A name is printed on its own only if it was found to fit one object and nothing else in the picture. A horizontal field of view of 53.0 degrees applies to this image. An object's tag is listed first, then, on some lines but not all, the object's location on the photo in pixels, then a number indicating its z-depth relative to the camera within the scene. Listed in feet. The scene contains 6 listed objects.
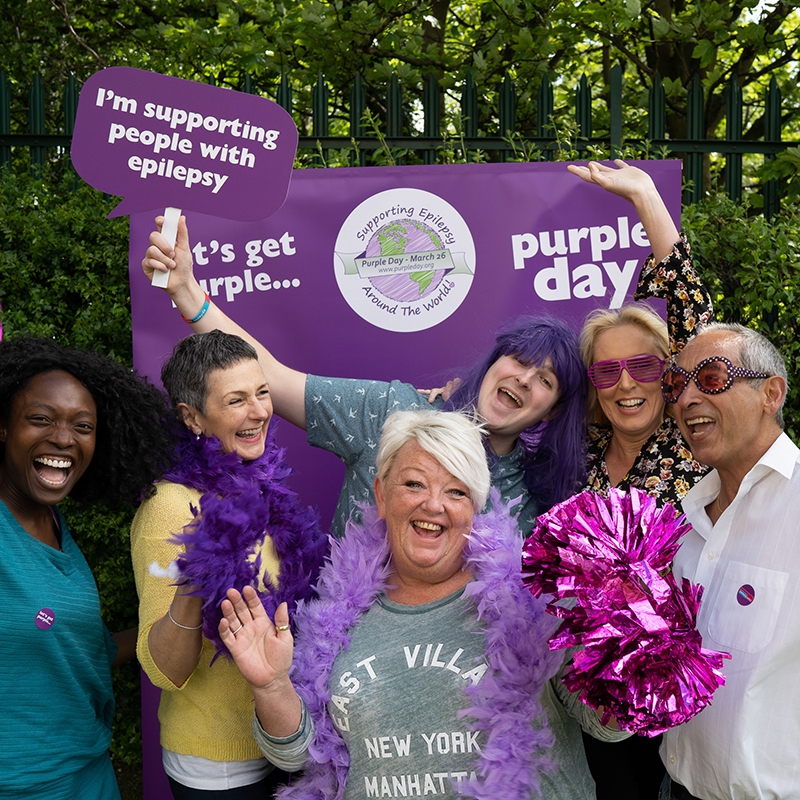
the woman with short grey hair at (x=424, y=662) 5.82
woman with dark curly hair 6.48
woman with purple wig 8.01
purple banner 9.99
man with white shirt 5.74
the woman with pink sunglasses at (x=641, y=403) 7.70
